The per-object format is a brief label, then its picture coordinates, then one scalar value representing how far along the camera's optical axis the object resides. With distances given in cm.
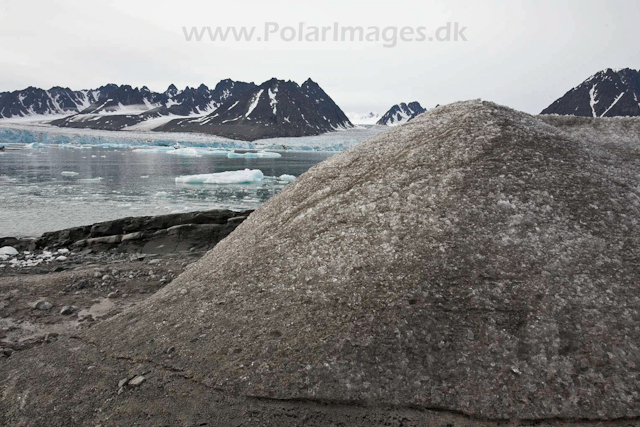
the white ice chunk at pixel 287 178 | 3491
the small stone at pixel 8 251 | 1090
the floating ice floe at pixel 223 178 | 3130
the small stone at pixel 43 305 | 660
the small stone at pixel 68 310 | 646
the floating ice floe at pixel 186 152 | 7114
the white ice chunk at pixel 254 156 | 6696
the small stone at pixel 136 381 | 399
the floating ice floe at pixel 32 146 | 8012
